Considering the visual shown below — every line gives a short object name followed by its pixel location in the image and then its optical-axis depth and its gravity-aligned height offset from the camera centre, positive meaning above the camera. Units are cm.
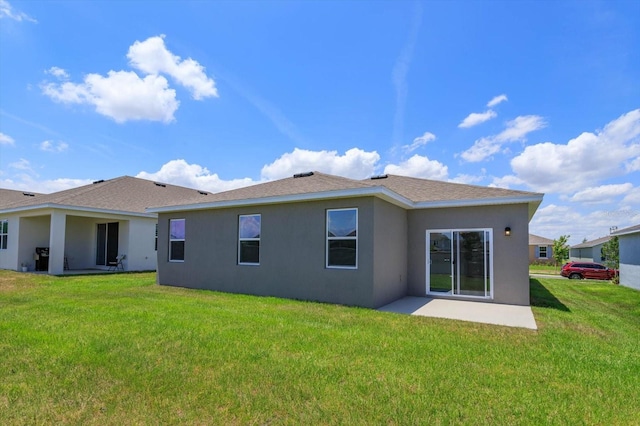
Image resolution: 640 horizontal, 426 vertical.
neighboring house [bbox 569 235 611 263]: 3459 -149
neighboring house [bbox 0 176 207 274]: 1529 +18
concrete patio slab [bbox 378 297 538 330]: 725 -173
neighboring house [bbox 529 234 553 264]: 4106 -151
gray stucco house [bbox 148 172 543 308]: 871 -15
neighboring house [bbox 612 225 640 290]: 1622 -81
